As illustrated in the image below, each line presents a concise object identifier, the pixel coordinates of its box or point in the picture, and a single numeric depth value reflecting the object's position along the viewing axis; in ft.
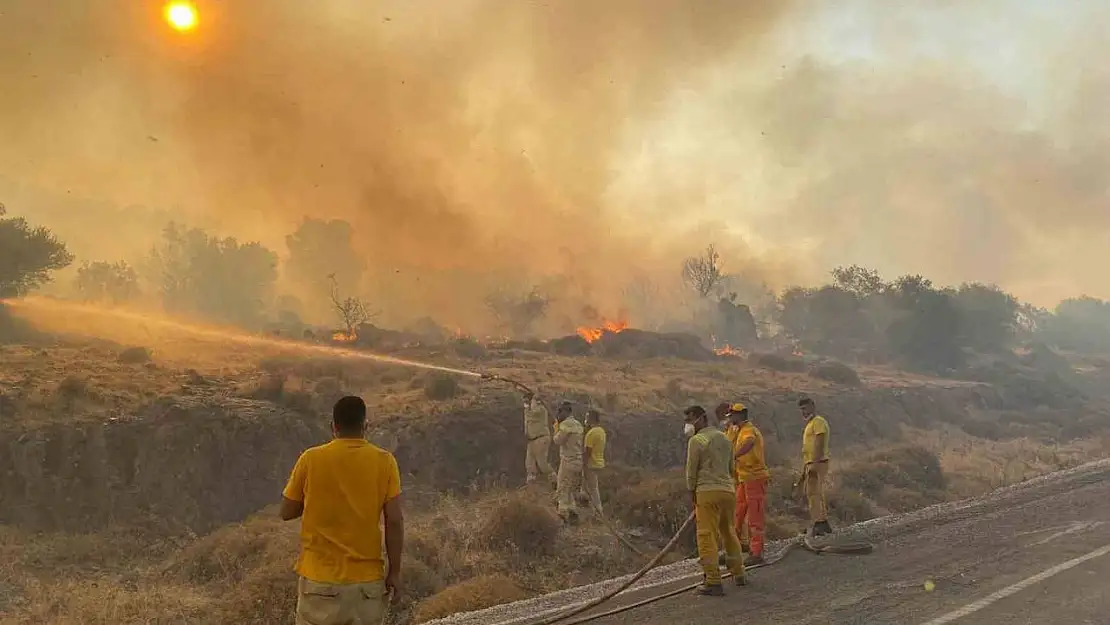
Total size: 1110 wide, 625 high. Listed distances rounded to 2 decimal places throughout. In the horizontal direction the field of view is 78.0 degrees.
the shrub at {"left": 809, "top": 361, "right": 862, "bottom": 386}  119.34
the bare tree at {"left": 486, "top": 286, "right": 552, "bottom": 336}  198.08
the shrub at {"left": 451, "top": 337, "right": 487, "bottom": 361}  109.19
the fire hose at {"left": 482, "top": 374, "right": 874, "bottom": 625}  22.84
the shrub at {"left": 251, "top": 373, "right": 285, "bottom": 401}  55.81
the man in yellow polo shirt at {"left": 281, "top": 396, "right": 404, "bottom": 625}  12.65
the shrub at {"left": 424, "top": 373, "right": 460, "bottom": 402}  65.26
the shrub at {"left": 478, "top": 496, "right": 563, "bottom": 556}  34.27
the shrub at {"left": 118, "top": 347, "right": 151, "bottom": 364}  68.76
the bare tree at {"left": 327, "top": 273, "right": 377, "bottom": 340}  131.44
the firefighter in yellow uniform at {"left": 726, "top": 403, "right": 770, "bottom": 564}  29.68
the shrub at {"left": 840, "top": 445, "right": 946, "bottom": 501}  51.03
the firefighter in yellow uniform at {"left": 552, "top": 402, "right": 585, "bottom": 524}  39.91
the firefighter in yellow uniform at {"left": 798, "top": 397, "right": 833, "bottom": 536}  34.55
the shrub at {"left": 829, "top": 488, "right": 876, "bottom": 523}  41.65
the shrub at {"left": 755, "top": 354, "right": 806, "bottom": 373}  131.85
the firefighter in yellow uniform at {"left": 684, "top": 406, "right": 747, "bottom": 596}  24.36
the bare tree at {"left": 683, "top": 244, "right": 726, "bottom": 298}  227.81
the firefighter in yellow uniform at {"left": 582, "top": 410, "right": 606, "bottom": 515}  41.42
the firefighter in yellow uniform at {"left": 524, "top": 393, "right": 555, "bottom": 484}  48.65
